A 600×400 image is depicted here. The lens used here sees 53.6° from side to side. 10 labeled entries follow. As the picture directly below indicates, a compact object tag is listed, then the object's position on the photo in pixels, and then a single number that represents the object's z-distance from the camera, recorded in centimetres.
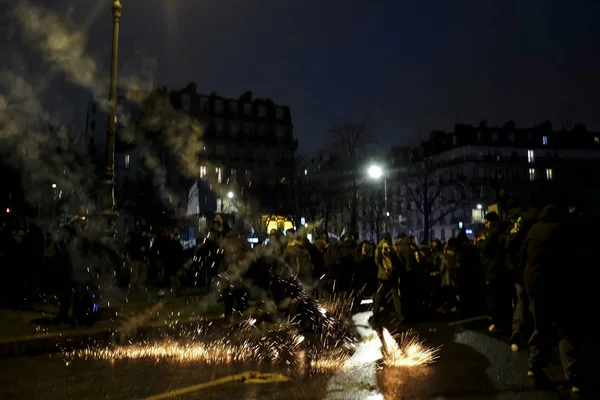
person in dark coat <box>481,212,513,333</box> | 1025
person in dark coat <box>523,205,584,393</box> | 608
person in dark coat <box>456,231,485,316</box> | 1236
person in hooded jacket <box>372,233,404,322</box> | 1177
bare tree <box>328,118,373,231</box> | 3400
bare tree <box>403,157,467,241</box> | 4206
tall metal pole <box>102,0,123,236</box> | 1203
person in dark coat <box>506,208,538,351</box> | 857
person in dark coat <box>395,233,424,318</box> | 1209
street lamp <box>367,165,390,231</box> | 2758
